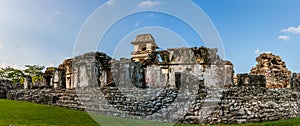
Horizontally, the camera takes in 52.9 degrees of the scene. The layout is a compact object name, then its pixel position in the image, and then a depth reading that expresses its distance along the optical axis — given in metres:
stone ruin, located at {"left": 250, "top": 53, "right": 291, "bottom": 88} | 20.60
